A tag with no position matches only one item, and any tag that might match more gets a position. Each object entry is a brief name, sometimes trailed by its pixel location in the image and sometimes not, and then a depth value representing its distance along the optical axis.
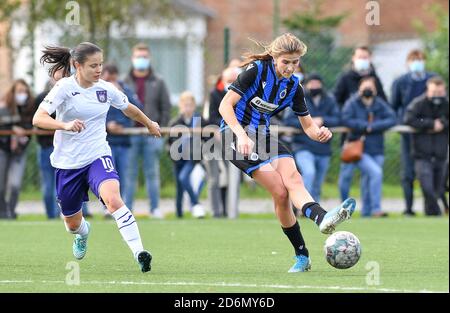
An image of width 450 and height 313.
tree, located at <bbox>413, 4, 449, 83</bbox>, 19.78
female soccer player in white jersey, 9.19
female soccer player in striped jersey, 9.27
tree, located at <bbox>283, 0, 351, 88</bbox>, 19.78
